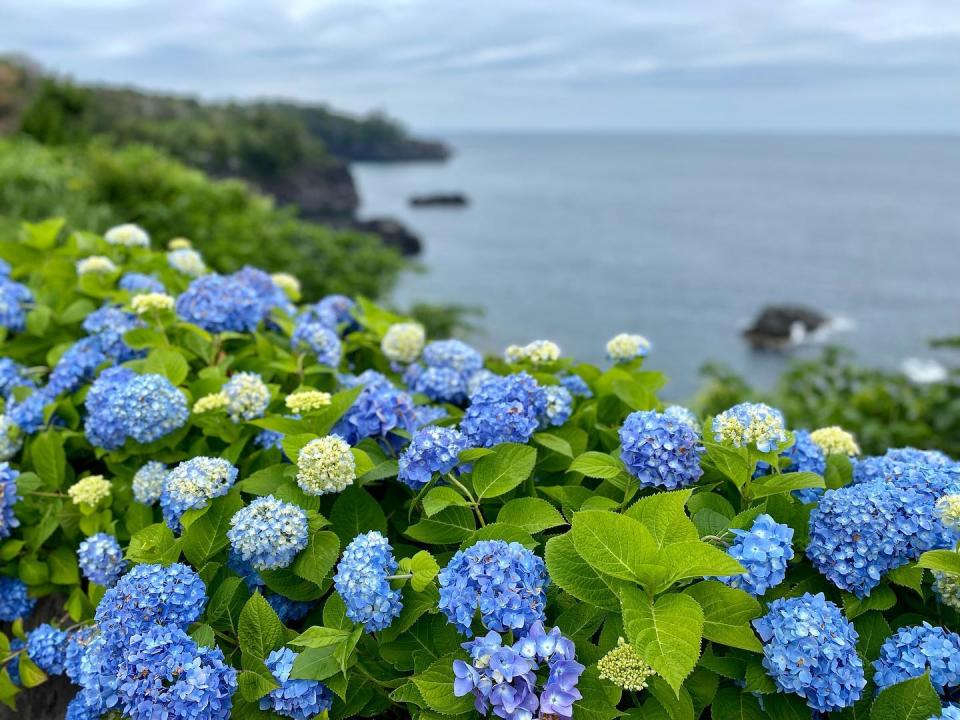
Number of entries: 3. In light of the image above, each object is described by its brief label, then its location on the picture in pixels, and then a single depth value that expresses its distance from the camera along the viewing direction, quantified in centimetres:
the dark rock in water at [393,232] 5022
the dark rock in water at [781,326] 3309
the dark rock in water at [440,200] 8244
